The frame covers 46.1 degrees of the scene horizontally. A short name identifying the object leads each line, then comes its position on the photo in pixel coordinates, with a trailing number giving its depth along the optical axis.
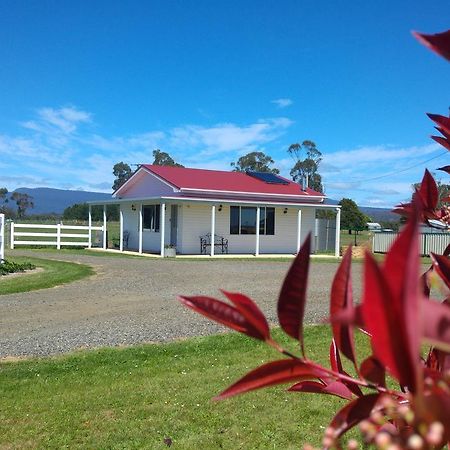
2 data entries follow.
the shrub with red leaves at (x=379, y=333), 0.53
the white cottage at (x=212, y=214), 24.31
